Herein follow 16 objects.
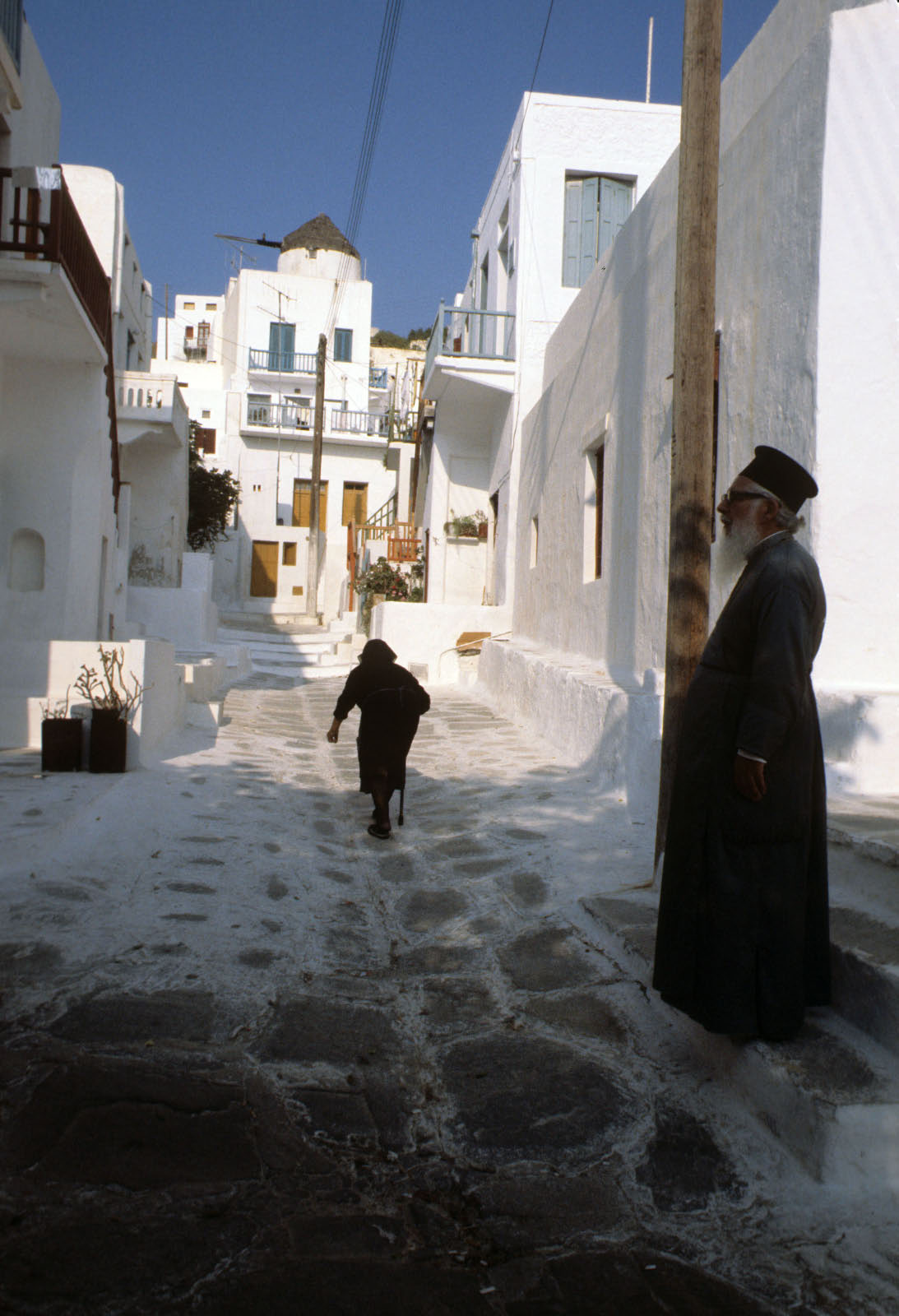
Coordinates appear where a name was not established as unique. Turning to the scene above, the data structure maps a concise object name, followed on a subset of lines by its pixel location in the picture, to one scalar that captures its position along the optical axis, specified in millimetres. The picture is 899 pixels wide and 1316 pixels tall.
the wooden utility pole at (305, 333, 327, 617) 26750
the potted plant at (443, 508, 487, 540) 17453
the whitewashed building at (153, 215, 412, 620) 32469
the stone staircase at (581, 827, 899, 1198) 2426
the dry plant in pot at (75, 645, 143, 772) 7195
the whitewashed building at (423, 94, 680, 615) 14203
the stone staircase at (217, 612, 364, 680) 17906
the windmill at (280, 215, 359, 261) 39312
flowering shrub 18672
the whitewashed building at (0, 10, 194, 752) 8414
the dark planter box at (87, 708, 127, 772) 7176
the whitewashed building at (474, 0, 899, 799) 5277
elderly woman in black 6473
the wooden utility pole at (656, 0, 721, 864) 4656
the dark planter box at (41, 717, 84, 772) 7074
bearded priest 2742
